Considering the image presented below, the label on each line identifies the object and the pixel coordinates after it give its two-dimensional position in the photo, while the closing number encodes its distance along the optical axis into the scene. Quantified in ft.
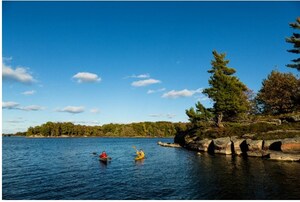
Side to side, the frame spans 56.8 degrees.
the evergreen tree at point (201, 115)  233.35
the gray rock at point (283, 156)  130.84
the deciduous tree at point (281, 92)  247.91
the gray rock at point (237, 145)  166.09
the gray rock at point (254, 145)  153.79
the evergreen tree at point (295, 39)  185.68
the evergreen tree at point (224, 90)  216.74
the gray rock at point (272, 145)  144.50
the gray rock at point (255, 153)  150.73
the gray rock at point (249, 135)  167.35
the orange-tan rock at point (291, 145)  135.03
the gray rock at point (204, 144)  195.96
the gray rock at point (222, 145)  173.17
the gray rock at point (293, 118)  174.53
